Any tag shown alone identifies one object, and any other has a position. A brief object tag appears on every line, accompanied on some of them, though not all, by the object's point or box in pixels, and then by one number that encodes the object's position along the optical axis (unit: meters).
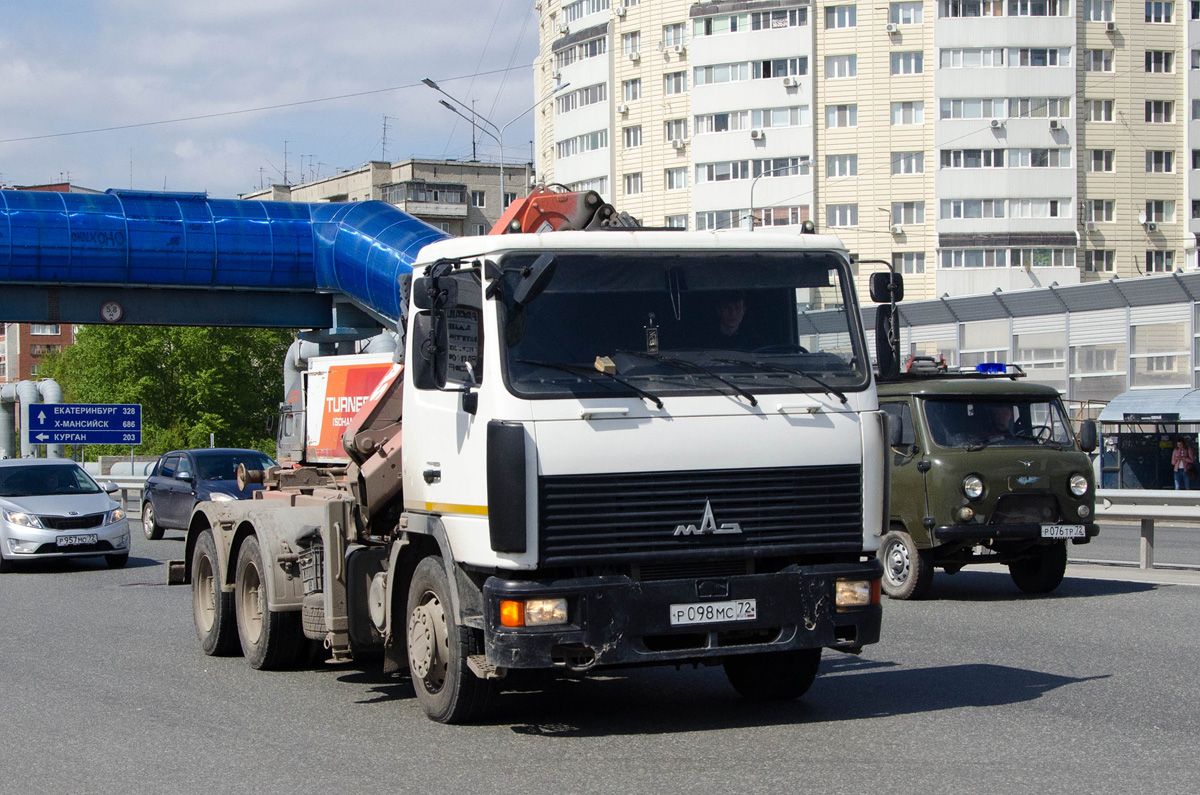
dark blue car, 24.80
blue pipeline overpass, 32.78
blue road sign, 38.44
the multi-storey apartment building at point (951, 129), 70.00
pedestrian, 35.24
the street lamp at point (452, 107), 33.53
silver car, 19.12
